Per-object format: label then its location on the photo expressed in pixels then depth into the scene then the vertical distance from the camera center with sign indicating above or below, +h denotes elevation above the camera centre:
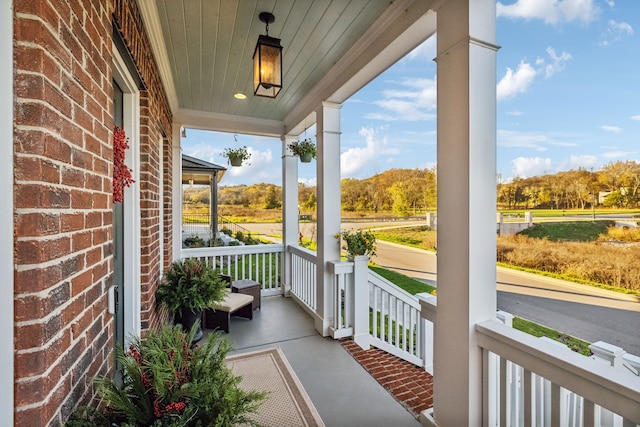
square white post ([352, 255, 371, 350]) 3.32 -1.00
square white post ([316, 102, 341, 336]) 3.47 +0.18
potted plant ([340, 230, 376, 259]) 3.37 -0.38
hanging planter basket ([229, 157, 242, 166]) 4.84 +0.78
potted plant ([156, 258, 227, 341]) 3.04 -0.81
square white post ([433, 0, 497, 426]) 1.63 +0.09
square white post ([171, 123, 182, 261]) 4.40 +0.28
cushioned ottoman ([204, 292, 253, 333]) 3.63 -1.23
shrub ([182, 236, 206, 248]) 5.15 -0.55
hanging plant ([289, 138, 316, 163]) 4.16 +0.82
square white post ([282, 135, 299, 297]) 4.92 +0.11
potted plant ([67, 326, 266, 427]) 1.11 -0.70
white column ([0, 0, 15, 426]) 0.76 +0.00
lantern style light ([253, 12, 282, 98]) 2.22 +1.08
